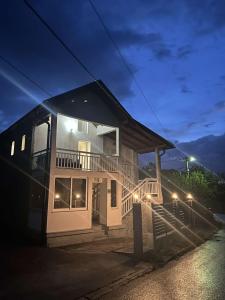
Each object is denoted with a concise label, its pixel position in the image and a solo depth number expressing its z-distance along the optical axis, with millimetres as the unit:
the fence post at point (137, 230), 8445
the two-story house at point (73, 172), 11836
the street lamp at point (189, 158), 27592
